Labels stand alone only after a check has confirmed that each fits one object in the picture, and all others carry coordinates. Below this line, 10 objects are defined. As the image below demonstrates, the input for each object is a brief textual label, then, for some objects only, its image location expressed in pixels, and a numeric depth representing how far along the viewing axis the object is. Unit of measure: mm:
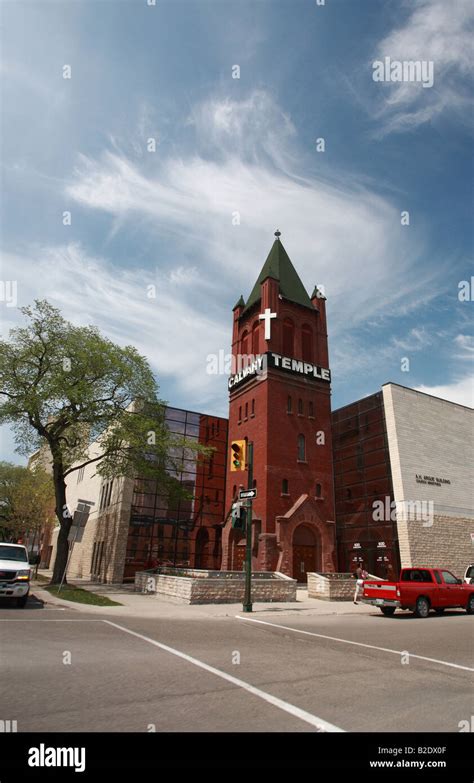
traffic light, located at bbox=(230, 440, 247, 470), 14655
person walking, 20859
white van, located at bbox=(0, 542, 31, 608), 13797
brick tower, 29234
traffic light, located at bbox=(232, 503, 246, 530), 16483
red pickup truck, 16266
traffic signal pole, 16438
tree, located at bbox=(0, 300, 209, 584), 23016
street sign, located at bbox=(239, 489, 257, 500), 16828
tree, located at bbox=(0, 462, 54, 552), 45312
